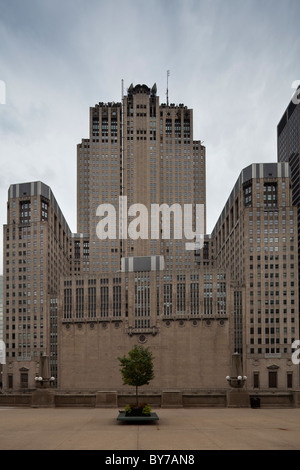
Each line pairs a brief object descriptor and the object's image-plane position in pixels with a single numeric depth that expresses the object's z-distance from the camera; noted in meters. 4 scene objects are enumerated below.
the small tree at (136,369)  52.06
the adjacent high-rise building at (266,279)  143.88
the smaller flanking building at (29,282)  154.12
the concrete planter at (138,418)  38.47
